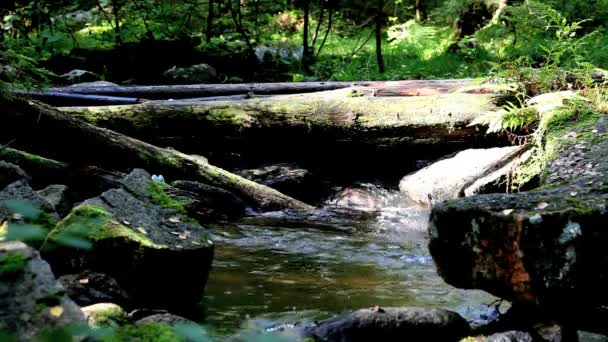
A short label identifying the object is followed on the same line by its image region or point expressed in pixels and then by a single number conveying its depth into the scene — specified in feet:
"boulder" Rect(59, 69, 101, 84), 38.75
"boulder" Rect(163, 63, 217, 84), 41.09
